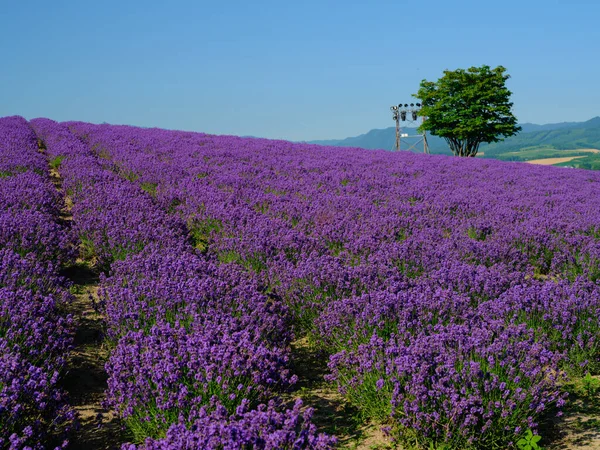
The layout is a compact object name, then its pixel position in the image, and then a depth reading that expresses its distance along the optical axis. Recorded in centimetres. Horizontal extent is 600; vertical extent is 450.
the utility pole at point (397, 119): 3730
